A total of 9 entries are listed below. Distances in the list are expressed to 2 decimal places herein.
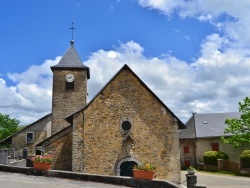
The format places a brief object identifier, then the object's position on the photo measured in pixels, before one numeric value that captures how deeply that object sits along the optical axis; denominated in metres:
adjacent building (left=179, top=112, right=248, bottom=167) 33.91
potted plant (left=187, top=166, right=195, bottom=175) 10.70
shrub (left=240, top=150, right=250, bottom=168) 27.39
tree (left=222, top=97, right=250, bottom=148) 26.54
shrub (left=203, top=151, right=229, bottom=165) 30.73
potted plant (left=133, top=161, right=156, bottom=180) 9.96
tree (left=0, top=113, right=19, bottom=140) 68.38
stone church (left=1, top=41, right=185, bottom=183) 17.25
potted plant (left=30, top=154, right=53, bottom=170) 11.94
